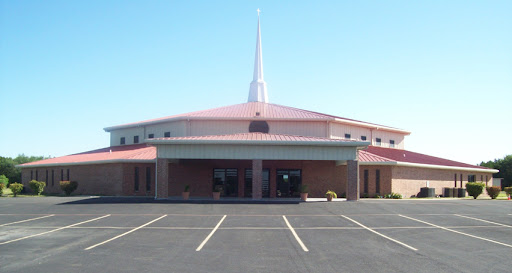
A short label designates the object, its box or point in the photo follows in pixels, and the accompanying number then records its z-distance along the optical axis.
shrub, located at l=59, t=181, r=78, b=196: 36.31
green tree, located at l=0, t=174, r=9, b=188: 61.81
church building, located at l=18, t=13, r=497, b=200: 28.33
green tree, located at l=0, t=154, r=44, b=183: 71.62
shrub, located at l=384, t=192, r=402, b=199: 33.91
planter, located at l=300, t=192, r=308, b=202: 29.23
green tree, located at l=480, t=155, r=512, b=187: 72.19
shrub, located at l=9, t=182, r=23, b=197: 38.62
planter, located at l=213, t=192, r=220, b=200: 29.05
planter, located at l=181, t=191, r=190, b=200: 29.31
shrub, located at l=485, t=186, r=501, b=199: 37.44
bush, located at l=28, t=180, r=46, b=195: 38.97
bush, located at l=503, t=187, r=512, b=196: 38.01
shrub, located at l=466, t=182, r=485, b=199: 36.59
